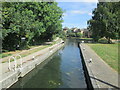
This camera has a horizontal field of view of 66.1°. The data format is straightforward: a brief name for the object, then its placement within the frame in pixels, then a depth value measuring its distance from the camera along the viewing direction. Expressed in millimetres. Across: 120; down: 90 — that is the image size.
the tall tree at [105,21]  25544
